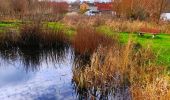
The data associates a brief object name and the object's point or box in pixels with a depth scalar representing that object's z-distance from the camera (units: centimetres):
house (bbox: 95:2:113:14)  5311
